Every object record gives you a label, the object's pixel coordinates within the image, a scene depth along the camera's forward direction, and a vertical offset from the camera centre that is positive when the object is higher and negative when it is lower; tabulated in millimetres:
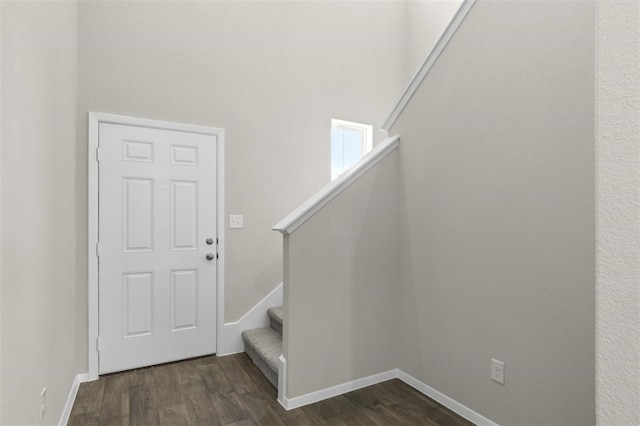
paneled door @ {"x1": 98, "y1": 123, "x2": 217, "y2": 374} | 2619 -298
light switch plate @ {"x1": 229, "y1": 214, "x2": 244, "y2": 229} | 3064 -96
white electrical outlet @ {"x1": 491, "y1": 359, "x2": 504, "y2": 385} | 1823 -873
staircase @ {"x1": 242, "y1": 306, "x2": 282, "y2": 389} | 2447 -1091
